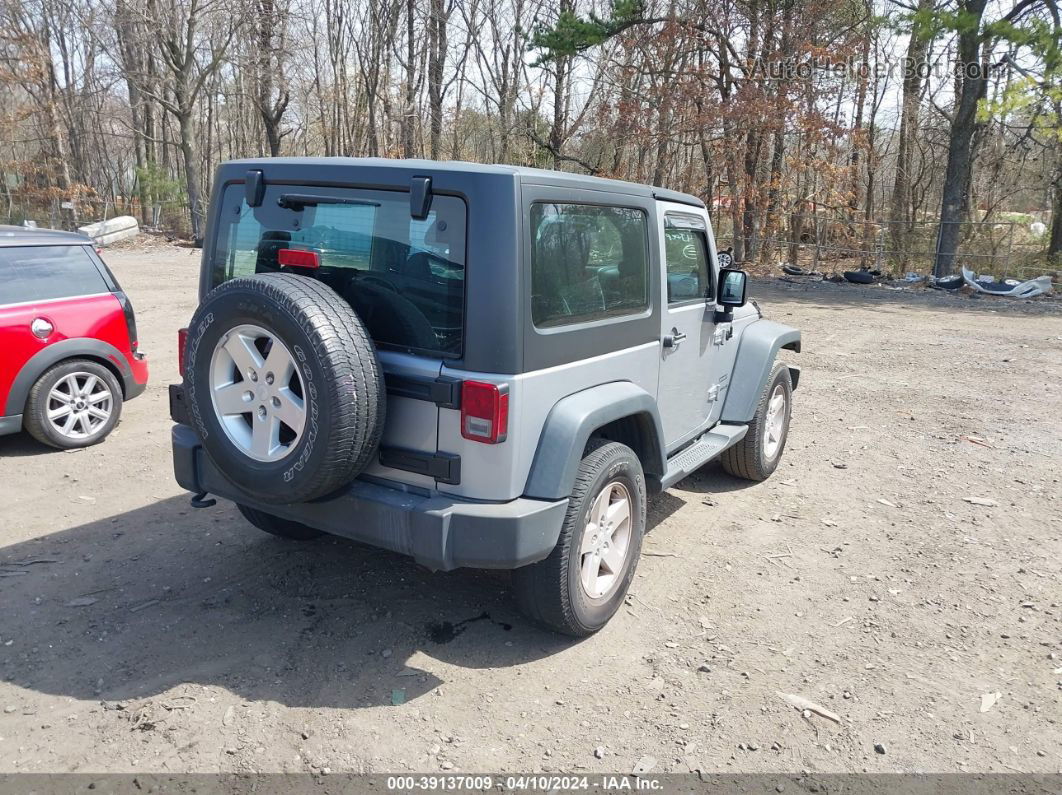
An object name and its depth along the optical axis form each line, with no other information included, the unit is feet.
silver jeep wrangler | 9.85
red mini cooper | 18.61
